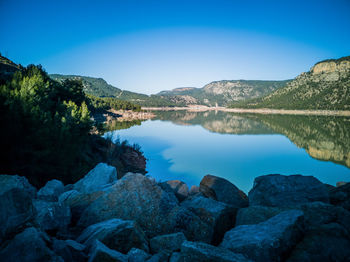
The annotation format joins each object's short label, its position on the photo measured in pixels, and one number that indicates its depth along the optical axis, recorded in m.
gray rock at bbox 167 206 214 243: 3.82
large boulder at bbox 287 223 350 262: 2.48
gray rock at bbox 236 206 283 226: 4.02
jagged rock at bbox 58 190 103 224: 4.52
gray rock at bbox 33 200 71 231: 3.57
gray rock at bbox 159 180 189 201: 7.97
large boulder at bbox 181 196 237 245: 4.05
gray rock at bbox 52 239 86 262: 2.53
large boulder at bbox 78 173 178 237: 4.09
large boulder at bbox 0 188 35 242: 2.43
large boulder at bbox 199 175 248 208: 7.33
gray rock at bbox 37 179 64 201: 5.35
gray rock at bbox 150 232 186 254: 3.20
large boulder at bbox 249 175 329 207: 5.20
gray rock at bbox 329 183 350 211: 4.81
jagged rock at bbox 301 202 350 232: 3.43
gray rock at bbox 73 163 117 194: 6.25
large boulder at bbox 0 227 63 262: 2.17
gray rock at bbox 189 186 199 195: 8.55
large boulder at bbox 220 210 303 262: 2.59
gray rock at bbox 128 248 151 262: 2.73
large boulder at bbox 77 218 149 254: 3.12
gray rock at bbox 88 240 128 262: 2.45
